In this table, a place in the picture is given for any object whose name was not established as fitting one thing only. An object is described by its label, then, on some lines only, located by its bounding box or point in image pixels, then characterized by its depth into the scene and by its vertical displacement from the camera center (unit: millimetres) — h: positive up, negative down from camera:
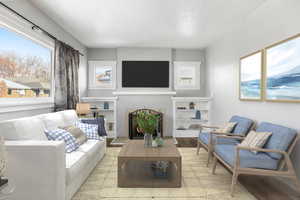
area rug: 1673 -1187
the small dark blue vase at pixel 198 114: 4121 -460
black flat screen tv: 4129 +738
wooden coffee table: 1839 -1083
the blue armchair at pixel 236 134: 2294 -599
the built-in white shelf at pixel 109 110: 3997 -356
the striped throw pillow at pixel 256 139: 1799 -546
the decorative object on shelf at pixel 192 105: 4147 -209
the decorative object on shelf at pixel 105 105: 4113 -207
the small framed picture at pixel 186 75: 4266 +730
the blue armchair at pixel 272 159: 1595 -725
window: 1813 +479
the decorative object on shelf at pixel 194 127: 4205 -868
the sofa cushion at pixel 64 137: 1817 -529
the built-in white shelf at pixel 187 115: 4045 -495
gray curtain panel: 2700 +460
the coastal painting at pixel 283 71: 1699 +381
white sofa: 1358 -697
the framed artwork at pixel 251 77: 2245 +395
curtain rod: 1744 +1135
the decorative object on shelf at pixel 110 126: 4171 -845
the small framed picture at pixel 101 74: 4203 +740
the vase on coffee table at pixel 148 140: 2205 -672
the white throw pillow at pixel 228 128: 2518 -535
